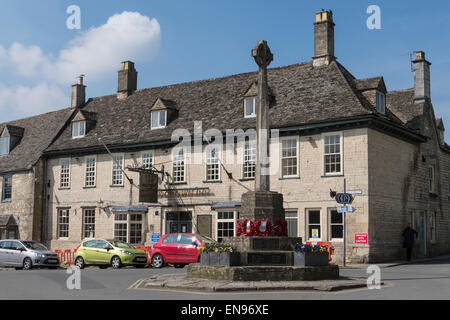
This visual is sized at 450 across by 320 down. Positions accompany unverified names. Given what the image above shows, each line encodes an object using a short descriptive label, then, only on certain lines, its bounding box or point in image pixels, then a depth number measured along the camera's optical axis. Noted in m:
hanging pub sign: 31.00
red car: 23.83
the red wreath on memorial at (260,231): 16.12
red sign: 25.11
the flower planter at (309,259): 15.45
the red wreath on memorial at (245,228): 16.11
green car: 24.62
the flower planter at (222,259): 15.26
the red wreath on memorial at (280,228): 16.41
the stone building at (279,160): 26.64
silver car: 25.45
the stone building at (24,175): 36.62
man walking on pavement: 27.23
